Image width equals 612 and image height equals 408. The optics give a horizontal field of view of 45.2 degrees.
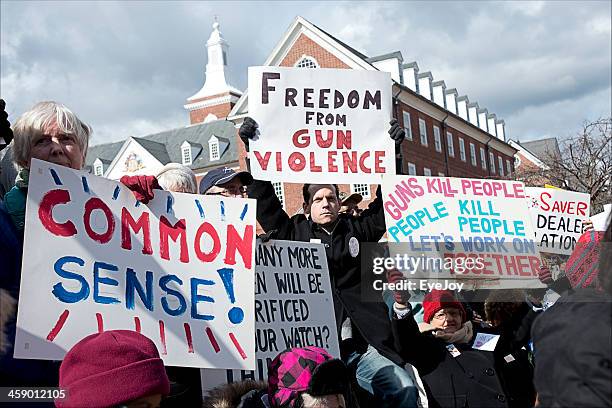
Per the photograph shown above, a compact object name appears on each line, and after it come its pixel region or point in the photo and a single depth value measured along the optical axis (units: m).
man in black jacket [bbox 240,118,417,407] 4.37
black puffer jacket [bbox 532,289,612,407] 1.38
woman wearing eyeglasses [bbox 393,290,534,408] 4.69
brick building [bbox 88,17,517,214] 38.97
